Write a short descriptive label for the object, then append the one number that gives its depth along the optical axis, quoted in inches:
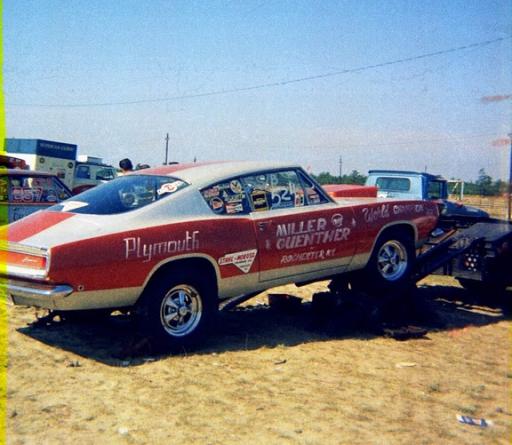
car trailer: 266.7
